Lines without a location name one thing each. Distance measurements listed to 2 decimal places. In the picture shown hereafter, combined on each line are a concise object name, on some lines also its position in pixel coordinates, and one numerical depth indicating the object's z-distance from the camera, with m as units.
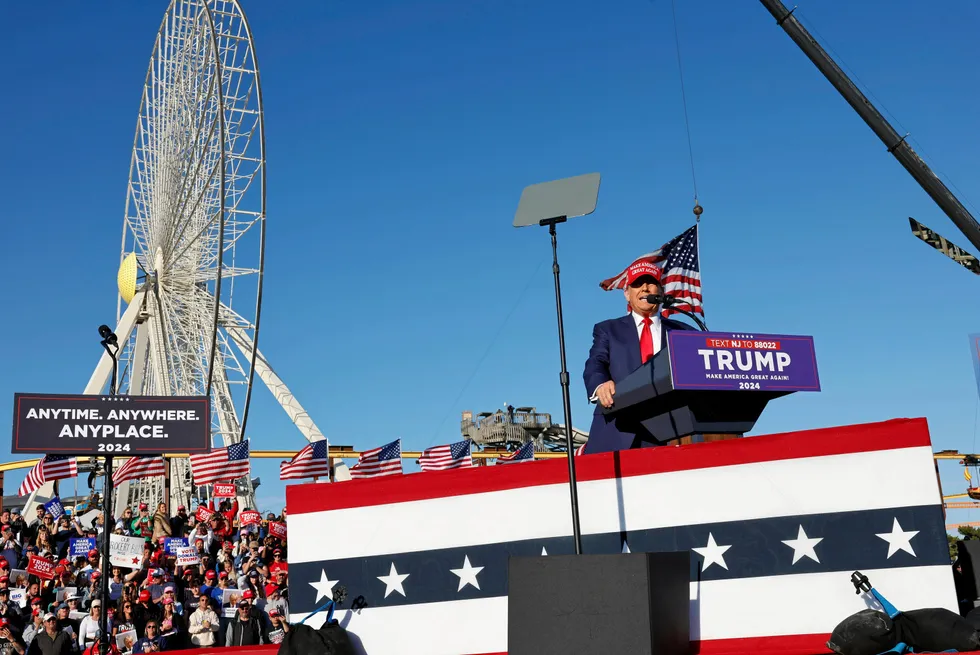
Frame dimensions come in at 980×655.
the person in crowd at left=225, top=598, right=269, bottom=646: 10.98
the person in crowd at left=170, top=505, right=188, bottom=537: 18.16
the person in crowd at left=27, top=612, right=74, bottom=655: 11.27
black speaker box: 4.75
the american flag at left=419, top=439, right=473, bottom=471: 22.00
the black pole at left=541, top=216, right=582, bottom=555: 5.18
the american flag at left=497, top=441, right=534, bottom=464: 21.78
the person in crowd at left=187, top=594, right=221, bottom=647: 11.52
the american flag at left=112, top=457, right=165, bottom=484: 20.92
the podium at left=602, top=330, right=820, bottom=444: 5.24
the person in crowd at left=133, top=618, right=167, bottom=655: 10.76
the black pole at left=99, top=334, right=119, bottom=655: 9.25
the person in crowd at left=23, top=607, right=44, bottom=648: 12.00
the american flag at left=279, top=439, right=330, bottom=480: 21.06
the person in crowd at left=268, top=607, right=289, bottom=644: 9.98
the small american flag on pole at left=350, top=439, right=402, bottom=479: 21.78
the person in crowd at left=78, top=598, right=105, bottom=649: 11.75
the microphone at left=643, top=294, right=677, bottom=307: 6.10
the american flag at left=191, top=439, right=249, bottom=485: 21.50
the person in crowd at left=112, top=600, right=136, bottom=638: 11.75
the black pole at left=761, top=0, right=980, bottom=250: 12.72
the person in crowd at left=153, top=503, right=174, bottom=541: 17.86
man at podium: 6.45
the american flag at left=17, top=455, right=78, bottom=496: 20.20
